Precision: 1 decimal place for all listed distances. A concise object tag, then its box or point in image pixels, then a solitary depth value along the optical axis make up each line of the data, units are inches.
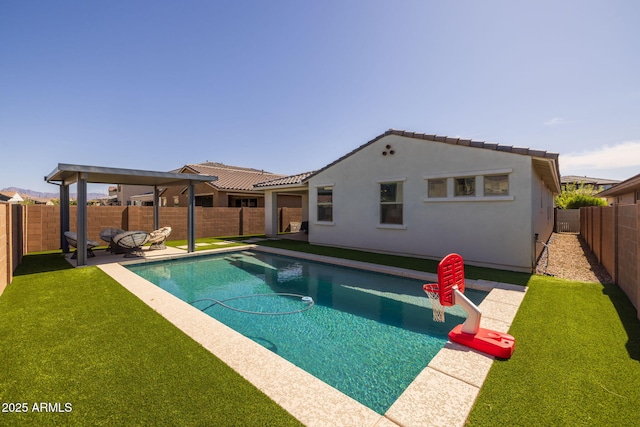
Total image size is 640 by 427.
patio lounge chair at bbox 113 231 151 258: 432.8
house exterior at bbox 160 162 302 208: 917.2
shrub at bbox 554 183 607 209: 977.5
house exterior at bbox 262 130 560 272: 359.6
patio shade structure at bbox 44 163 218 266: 370.9
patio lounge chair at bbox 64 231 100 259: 415.2
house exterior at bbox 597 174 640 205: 587.8
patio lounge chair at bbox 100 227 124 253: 463.5
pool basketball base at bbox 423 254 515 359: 152.3
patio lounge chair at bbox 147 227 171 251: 508.1
